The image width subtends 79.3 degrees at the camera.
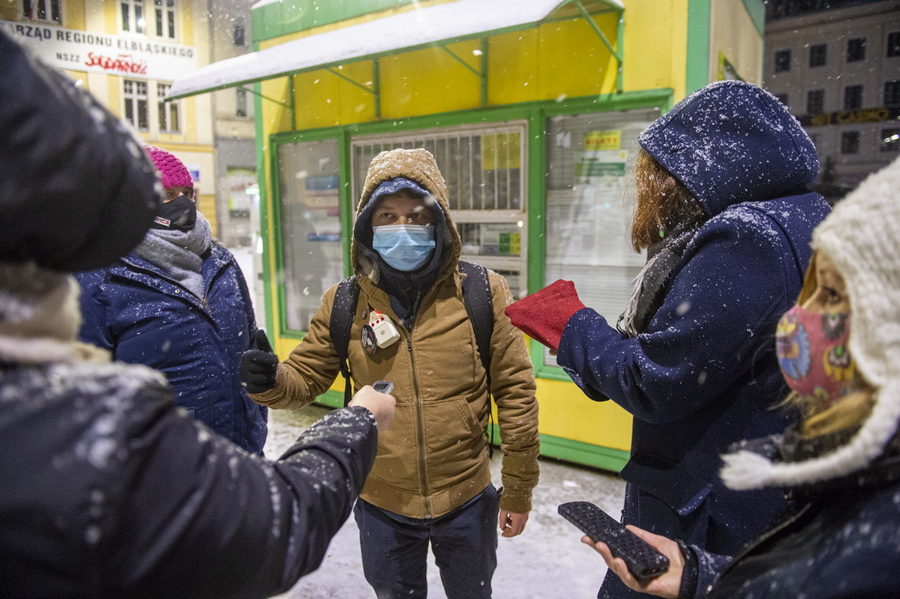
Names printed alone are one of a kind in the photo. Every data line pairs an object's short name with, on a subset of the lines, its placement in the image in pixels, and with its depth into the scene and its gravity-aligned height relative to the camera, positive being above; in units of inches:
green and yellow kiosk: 149.5 +41.1
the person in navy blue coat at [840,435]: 28.1 -11.9
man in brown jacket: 81.7 -23.8
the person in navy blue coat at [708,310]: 53.4 -8.1
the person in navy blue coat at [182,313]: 83.4 -12.3
